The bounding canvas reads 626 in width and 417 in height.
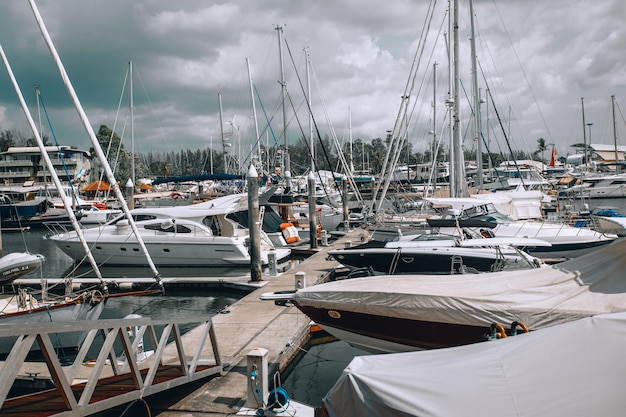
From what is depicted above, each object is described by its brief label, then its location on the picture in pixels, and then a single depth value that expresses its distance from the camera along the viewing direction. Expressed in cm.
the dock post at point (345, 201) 3369
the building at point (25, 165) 7325
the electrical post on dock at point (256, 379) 615
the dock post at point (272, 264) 1669
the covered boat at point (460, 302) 652
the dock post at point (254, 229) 1573
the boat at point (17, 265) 1173
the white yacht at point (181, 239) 1922
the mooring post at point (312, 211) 2227
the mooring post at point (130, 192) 3167
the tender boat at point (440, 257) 1132
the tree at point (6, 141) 9556
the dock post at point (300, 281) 1102
